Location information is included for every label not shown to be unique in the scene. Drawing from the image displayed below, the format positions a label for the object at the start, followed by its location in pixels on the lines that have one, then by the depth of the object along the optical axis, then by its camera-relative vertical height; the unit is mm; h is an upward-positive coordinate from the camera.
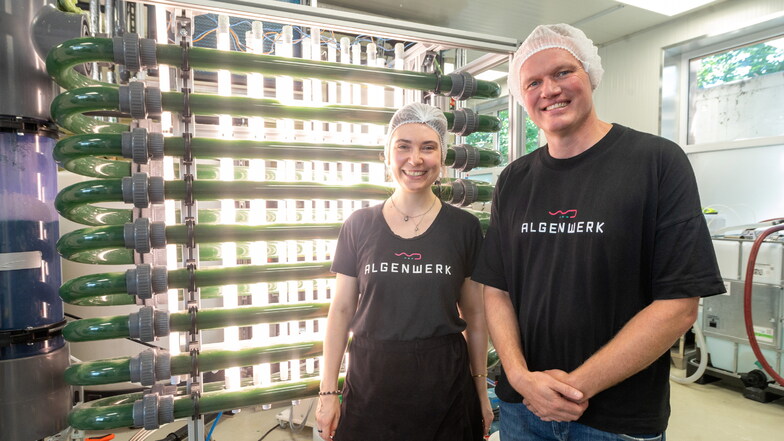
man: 1015 -166
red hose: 3125 -774
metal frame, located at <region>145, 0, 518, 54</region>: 1467 +639
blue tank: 1731 -138
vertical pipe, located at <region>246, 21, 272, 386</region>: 1646 -68
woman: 1317 -357
